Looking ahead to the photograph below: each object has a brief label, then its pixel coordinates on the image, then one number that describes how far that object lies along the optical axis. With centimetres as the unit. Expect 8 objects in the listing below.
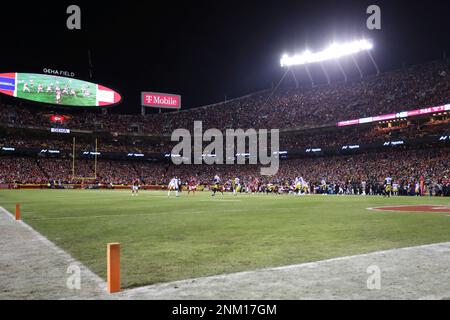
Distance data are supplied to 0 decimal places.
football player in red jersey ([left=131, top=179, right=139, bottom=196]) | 3547
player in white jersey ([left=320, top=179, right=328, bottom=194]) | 4191
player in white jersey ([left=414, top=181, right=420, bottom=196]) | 3531
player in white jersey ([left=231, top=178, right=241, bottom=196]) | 4020
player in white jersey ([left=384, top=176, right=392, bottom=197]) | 3045
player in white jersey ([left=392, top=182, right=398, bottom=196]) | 3318
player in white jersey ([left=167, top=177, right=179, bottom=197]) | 3153
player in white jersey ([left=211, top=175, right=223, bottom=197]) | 3189
